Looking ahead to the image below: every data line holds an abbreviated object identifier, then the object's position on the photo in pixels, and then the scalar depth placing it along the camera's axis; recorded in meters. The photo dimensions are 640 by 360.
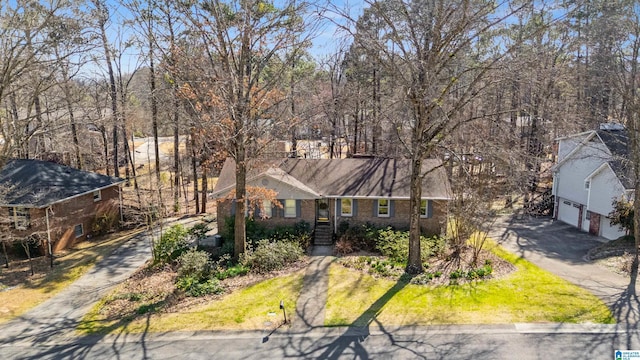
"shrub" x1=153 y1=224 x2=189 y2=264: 19.31
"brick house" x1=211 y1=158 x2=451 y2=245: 22.03
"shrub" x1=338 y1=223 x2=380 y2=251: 21.08
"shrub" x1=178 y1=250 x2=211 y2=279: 17.23
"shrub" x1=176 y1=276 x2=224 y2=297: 15.98
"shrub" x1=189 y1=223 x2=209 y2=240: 21.39
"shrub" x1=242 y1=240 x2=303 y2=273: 18.30
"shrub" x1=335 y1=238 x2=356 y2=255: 20.45
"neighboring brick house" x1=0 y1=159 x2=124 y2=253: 20.16
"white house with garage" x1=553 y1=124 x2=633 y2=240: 22.75
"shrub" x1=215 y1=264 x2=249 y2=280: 17.44
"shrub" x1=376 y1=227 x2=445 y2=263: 19.14
